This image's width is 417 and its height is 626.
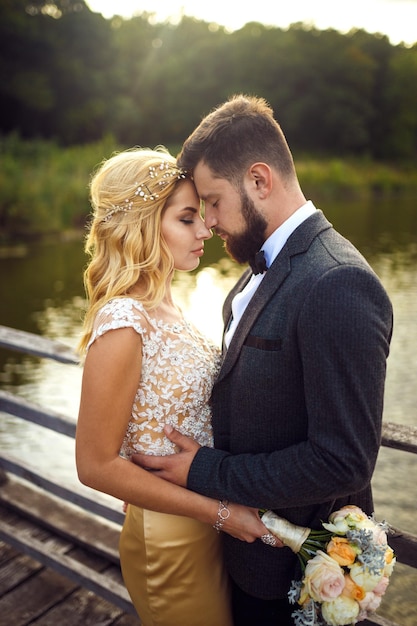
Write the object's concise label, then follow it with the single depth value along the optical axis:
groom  1.59
